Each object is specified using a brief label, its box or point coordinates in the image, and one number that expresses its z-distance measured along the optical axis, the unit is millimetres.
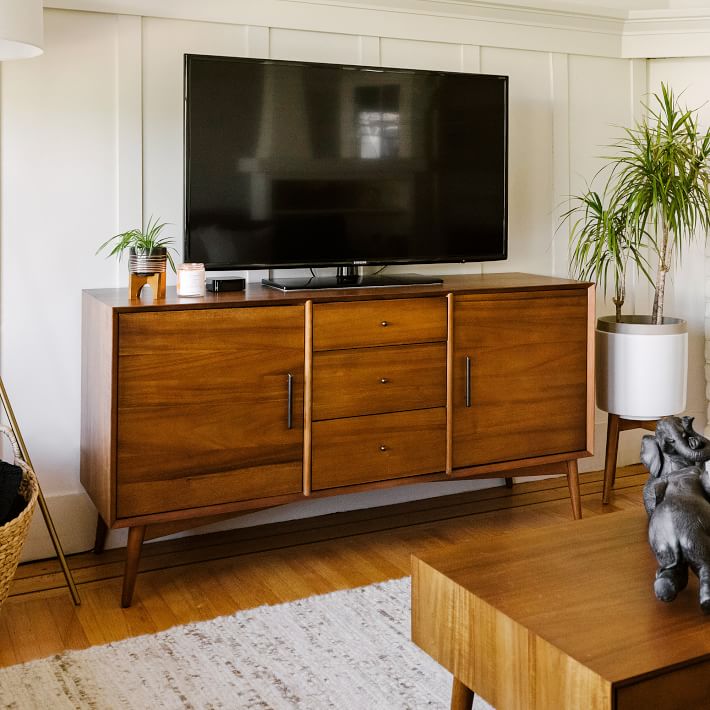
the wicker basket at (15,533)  2232
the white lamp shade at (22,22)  2166
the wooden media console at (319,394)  2502
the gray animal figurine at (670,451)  1775
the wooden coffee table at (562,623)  1356
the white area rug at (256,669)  2021
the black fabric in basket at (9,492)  2260
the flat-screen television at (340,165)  2736
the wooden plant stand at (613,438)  3443
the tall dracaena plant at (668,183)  3256
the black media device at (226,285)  2783
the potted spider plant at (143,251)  2588
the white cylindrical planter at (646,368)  3283
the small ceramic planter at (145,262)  2586
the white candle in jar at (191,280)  2645
